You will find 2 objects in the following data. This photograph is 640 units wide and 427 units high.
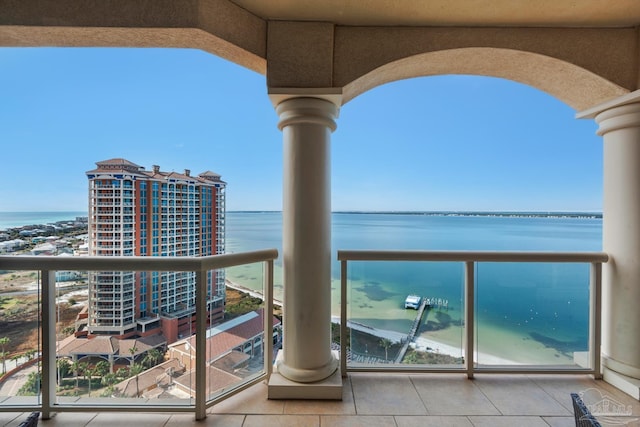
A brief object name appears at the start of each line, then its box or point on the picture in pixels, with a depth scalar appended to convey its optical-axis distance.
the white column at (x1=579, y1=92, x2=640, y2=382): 1.95
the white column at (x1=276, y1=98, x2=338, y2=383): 1.88
